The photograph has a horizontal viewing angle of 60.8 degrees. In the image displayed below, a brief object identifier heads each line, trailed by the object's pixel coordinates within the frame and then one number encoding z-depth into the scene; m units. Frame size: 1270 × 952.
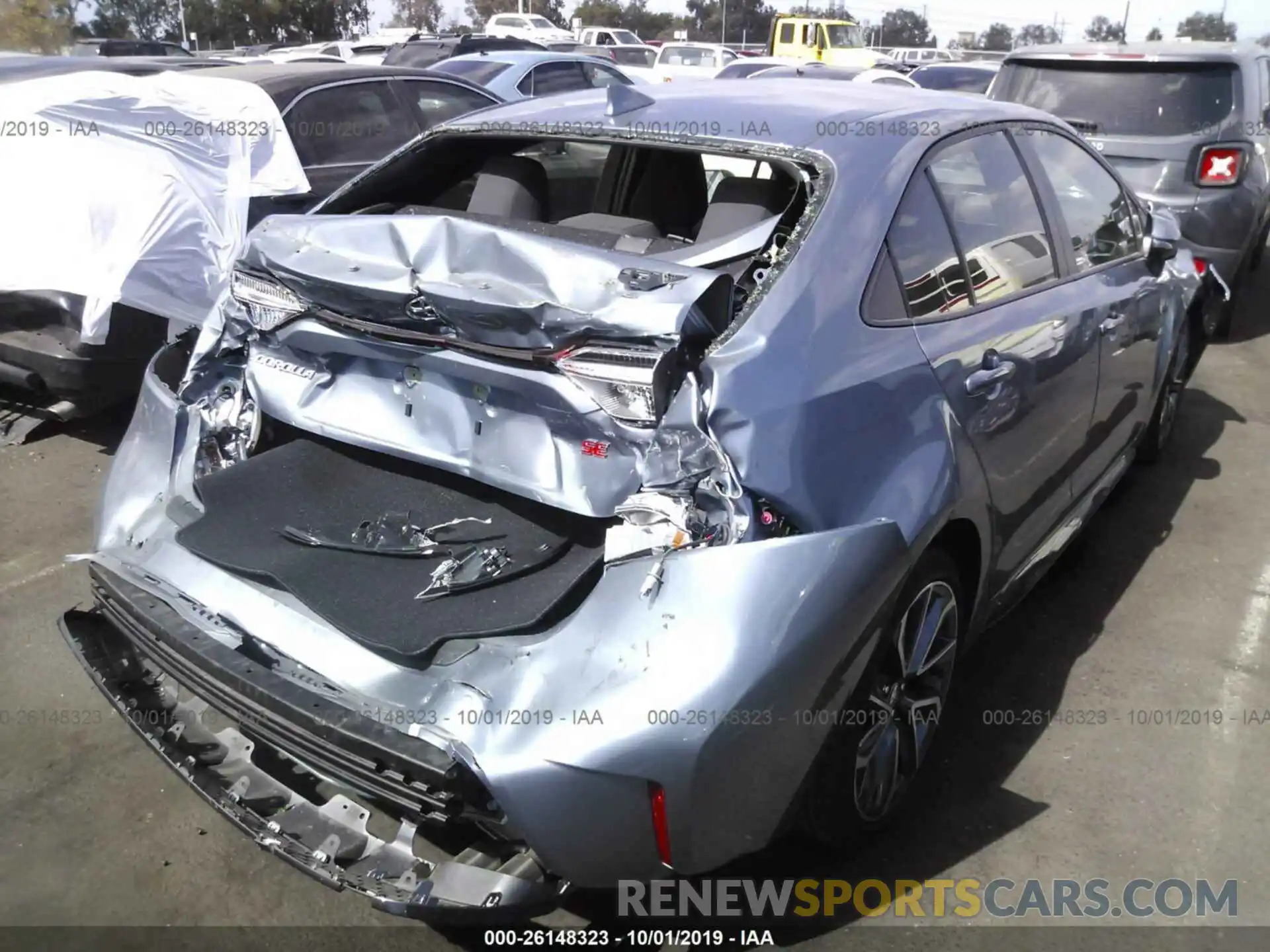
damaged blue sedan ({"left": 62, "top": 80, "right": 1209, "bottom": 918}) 2.04
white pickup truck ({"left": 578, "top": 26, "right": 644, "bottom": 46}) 31.66
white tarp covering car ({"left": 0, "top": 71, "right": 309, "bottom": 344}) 4.64
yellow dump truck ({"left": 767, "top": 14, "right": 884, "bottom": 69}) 26.77
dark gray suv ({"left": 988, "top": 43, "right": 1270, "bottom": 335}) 6.82
